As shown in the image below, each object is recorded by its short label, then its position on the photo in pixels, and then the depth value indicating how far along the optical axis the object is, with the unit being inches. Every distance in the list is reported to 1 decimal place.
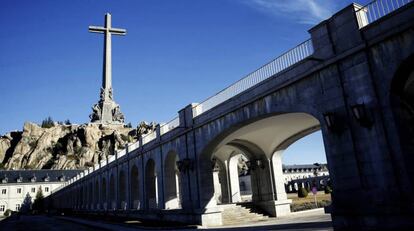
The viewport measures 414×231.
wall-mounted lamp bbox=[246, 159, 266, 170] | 954.1
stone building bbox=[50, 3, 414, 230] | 390.9
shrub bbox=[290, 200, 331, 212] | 959.0
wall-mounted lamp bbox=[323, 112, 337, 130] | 452.1
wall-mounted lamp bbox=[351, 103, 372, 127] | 414.0
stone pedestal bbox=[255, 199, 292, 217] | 901.0
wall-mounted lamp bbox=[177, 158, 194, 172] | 836.0
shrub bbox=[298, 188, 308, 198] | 1402.6
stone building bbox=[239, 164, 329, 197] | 2539.4
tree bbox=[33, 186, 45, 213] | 3250.5
